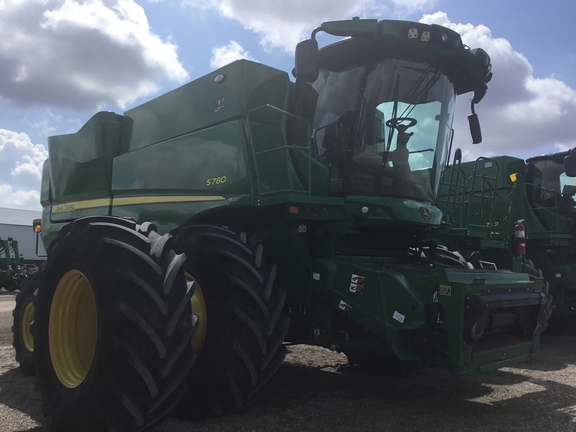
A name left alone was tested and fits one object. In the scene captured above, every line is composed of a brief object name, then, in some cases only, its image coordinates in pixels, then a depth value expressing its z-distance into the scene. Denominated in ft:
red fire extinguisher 18.07
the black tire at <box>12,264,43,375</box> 17.52
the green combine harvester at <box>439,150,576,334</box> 28.58
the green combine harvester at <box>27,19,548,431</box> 10.57
